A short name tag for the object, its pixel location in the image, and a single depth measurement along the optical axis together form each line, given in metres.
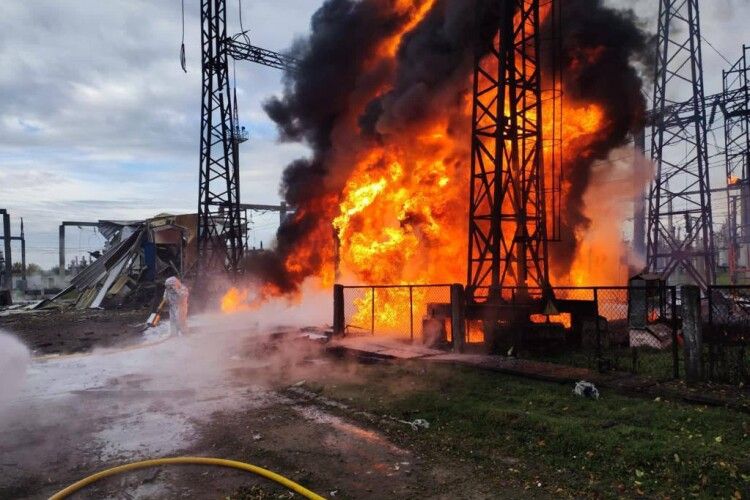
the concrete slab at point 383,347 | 11.19
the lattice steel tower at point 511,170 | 13.49
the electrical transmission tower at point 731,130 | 27.22
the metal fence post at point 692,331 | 8.12
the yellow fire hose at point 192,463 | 5.18
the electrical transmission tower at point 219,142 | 27.59
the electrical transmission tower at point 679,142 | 22.91
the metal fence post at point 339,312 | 13.91
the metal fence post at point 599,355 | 8.88
